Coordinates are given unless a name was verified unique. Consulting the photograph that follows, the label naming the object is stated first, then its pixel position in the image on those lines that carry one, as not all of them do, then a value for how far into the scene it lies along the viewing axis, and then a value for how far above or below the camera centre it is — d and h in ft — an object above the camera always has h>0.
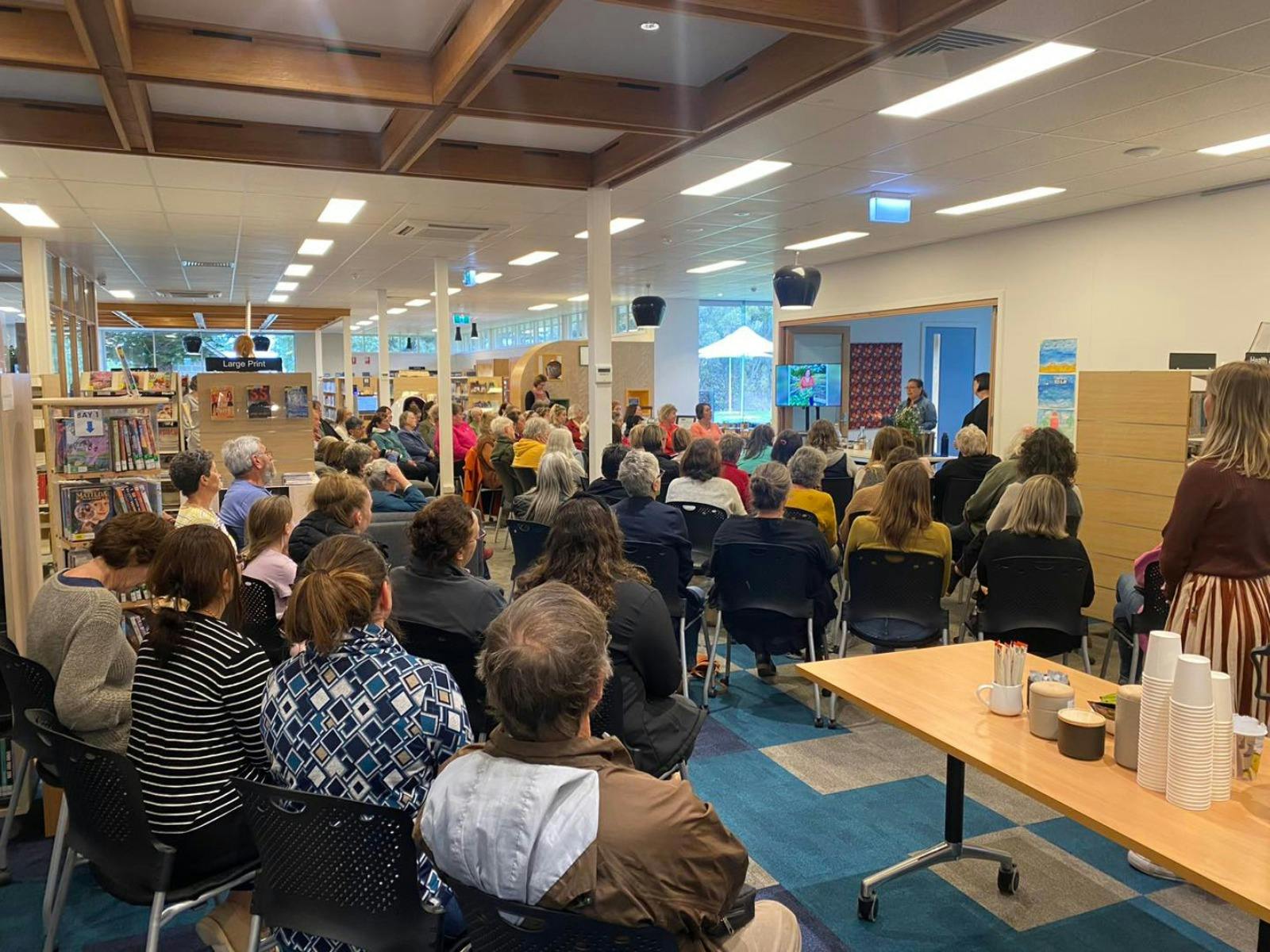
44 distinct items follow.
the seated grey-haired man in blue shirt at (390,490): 17.43 -2.03
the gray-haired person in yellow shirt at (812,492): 17.54 -2.03
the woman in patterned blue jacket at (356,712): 6.12 -2.21
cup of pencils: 7.61 -2.51
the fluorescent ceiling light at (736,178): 19.86 +4.94
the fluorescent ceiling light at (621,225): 26.99 +5.00
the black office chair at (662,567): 13.65 -2.71
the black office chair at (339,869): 5.58 -3.09
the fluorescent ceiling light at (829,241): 29.94 +5.10
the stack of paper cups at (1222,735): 5.96 -2.31
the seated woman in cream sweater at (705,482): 17.76 -1.87
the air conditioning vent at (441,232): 27.14 +4.93
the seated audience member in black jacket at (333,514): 13.17 -1.86
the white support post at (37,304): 30.07 +2.95
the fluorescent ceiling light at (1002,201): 23.07 +5.02
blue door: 49.80 +0.86
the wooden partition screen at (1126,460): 18.52 -1.55
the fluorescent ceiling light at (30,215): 24.21 +4.91
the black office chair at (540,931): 4.43 -2.72
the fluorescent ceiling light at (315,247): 30.60 +5.03
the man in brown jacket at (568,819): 4.52 -2.21
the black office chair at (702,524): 17.44 -2.66
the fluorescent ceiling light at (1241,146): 18.14 +4.94
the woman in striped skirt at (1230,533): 8.61 -1.43
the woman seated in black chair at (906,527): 13.66 -2.14
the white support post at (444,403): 32.19 -0.49
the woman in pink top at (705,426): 30.42 -1.35
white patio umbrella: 43.11 +2.12
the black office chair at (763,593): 13.85 -3.20
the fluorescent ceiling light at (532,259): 34.01 +5.08
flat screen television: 41.11 +0.21
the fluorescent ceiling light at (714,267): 37.78 +5.22
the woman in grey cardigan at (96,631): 8.05 -2.26
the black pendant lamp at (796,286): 28.43 +3.27
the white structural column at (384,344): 45.73 +2.37
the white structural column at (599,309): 22.36 +2.01
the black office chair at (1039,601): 13.47 -3.21
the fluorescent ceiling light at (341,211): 23.59 +4.90
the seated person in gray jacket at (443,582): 9.46 -2.07
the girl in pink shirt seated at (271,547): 11.82 -2.14
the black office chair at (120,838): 6.55 -3.40
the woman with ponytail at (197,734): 7.09 -2.74
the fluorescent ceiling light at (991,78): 13.15 +4.87
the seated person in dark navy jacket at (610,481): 17.57 -1.90
